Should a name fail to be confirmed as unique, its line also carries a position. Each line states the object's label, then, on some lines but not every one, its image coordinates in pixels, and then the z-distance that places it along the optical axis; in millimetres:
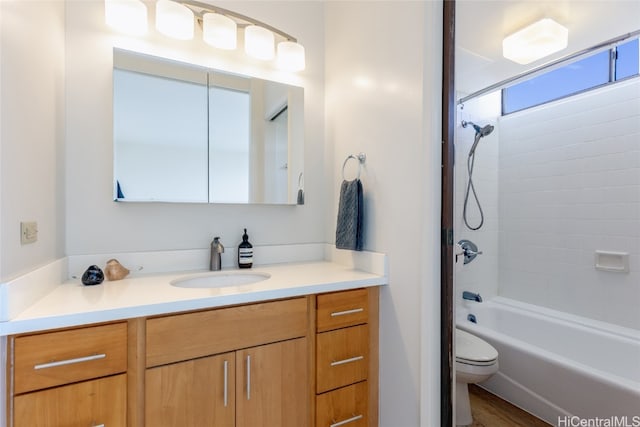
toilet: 1285
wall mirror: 1478
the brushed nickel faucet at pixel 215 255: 1604
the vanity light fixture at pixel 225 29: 1496
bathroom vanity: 902
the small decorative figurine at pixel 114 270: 1356
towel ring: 1649
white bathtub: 1117
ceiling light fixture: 1229
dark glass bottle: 1676
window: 1212
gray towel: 1570
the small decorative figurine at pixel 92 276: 1264
